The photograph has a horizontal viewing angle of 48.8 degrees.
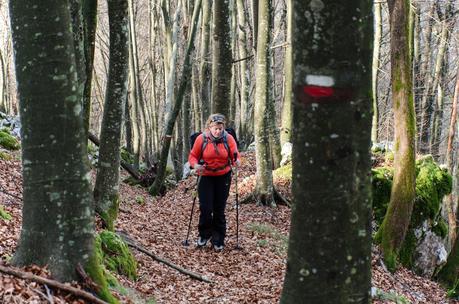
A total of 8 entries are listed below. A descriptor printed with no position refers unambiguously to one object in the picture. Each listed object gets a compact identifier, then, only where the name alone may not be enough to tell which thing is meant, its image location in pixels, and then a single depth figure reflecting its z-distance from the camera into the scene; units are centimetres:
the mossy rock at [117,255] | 614
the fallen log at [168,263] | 703
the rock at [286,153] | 1508
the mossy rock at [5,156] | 1258
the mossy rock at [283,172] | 1397
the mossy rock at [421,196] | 1191
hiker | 849
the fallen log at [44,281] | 396
